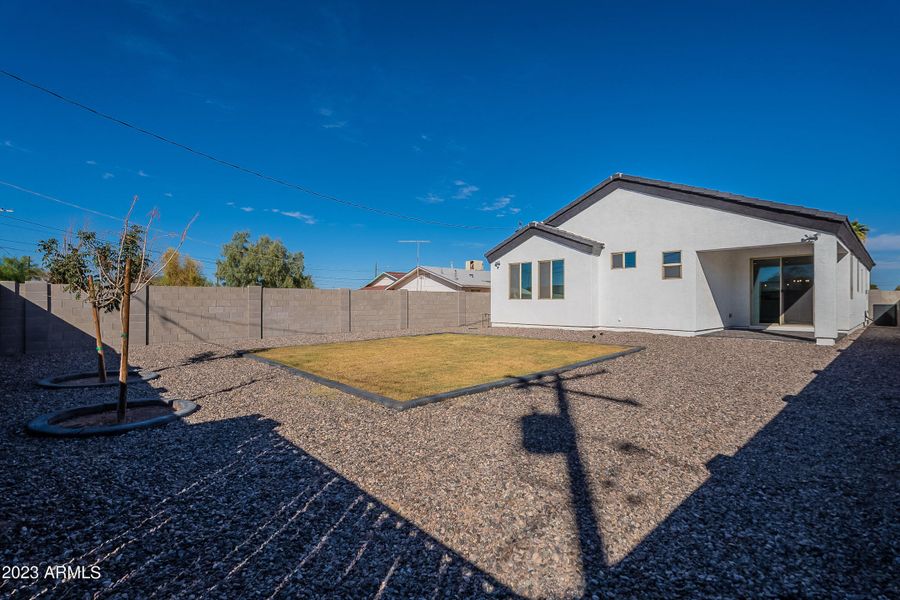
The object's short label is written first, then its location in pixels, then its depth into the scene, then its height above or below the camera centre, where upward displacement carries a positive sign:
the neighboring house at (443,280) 31.16 +1.93
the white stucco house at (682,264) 10.44 +1.36
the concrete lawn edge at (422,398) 5.05 -1.31
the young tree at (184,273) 31.66 +2.40
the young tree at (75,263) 5.86 +0.57
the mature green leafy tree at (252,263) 36.84 +3.67
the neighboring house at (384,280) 44.34 +2.66
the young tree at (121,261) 5.41 +0.57
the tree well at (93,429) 3.95 -1.37
